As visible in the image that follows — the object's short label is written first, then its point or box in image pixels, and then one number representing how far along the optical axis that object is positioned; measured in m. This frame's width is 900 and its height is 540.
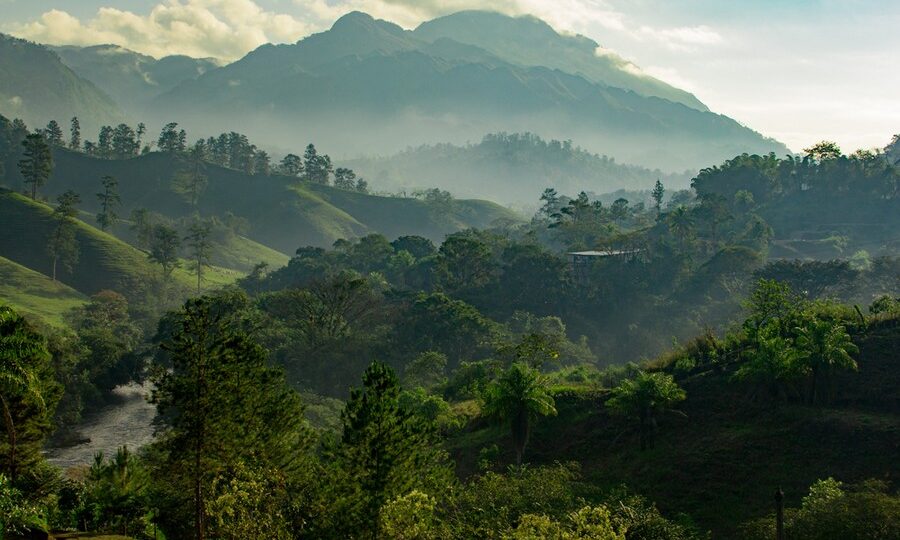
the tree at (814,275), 108.62
